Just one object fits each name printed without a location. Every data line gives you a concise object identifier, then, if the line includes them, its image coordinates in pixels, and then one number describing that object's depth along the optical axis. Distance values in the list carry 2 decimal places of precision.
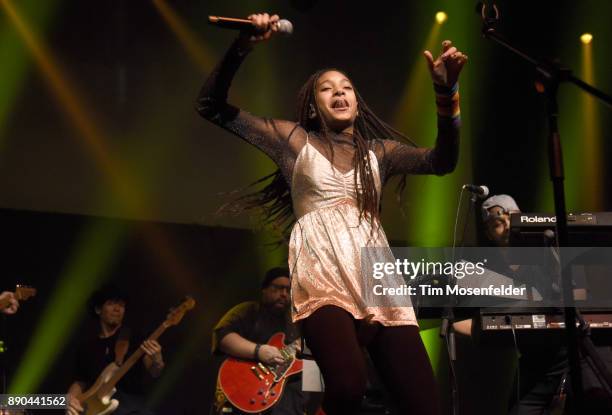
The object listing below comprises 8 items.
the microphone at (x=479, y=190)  4.59
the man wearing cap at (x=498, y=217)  5.16
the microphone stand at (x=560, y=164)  2.61
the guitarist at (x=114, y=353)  6.13
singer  2.62
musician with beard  5.71
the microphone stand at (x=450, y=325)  4.30
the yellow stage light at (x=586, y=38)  6.35
